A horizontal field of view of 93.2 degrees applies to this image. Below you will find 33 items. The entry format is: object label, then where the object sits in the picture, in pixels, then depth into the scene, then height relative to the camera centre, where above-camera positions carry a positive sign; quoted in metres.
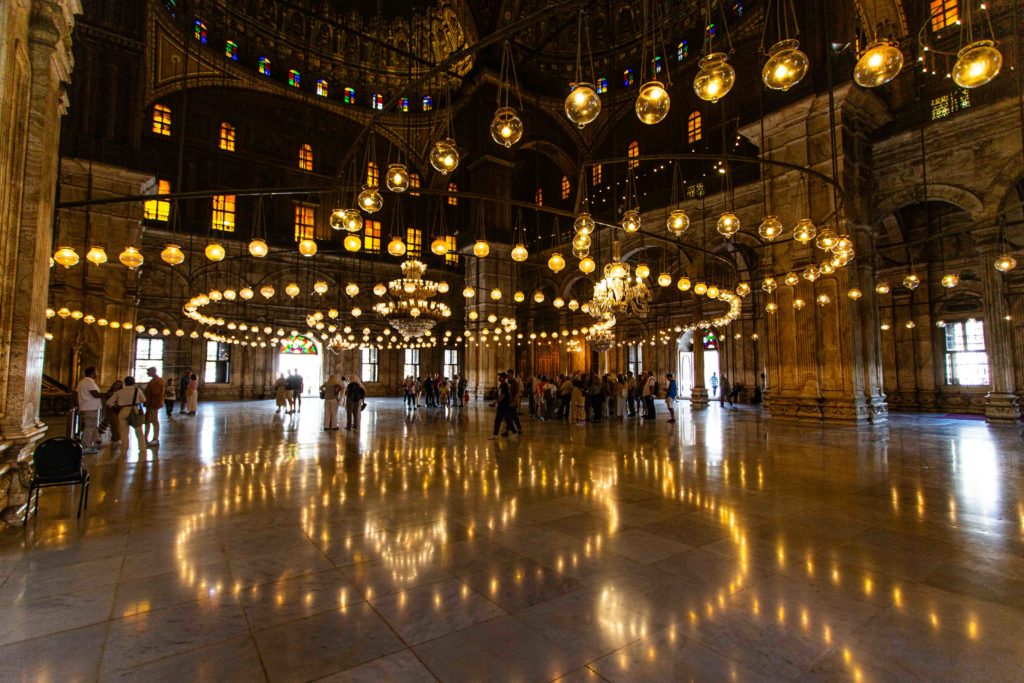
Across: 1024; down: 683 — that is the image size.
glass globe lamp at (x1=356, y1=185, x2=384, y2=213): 5.58 +2.05
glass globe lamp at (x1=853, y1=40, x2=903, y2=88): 3.51 +2.26
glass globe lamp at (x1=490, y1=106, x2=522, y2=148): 4.39 +2.28
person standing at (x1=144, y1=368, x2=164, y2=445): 7.89 -0.42
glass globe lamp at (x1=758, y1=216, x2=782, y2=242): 6.57 +1.98
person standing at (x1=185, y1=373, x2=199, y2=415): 14.33 -0.60
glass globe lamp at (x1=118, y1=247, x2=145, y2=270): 6.64 +1.64
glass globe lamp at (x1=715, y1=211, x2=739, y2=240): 6.63 +2.05
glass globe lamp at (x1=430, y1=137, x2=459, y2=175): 5.02 +2.28
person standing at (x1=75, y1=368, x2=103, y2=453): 7.04 -0.44
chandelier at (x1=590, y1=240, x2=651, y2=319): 14.05 +2.27
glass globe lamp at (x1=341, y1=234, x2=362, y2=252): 7.39 +2.04
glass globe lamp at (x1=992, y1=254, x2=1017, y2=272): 7.97 +1.78
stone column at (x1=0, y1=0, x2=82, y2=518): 3.85 +1.43
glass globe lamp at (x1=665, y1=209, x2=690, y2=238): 6.53 +2.04
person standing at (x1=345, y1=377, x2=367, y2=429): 10.56 -0.59
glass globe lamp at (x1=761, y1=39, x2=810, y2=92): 3.55 +2.27
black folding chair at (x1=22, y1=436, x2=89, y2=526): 3.93 -0.73
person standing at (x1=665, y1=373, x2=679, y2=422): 12.24 -0.59
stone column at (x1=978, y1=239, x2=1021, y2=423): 10.83 +0.57
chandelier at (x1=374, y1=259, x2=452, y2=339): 14.80 +2.25
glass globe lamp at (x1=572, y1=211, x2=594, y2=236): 6.71 +2.09
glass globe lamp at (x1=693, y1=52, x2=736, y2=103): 3.46 +2.13
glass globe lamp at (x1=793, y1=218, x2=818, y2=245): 6.87 +2.00
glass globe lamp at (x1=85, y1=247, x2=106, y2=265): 6.77 +1.70
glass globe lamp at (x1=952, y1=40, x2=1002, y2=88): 3.31 +2.13
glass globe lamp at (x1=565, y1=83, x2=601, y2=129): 3.86 +2.17
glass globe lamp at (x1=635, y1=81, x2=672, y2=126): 3.74 +2.12
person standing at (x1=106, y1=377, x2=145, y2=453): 7.69 -0.46
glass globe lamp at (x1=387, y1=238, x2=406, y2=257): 8.14 +2.17
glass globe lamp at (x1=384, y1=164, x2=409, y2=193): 5.38 +2.19
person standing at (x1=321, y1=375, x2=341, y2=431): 10.16 -0.56
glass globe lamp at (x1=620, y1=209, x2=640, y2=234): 6.90 +2.16
